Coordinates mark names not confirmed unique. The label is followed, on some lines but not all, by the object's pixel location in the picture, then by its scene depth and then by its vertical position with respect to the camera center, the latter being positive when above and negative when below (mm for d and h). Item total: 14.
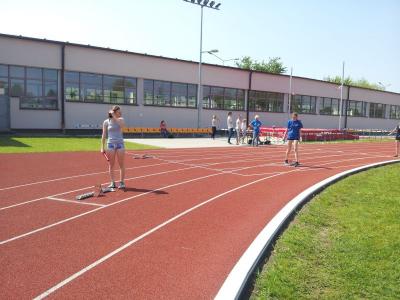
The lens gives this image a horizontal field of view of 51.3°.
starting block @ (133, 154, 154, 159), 16169 -1522
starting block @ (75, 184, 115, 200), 8580 -1663
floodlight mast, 32562 +7242
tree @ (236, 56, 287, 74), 90000 +12135
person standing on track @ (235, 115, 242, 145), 26134 -406
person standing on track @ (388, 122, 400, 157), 19467 -412
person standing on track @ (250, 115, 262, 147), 24438 -527
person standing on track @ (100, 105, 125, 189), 9644 -543
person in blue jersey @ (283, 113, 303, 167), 15273 -315
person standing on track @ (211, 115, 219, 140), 29306 -507
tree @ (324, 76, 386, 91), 110381 +11508
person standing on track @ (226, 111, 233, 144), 26788 -299
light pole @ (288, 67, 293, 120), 43281 +2944
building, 26234 +2263
